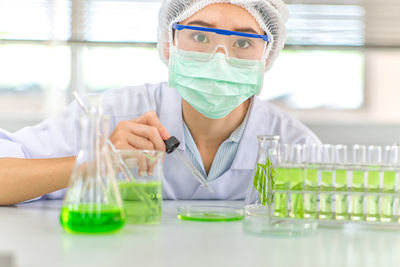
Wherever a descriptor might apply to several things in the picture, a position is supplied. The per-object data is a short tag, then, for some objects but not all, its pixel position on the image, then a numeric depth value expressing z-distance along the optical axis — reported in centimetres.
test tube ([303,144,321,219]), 107
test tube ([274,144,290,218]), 108
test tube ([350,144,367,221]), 105
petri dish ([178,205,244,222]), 117
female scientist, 166
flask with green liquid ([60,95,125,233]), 94
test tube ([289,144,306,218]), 107
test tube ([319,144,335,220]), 106
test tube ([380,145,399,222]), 104
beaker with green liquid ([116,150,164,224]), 109
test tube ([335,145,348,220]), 105
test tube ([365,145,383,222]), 104
